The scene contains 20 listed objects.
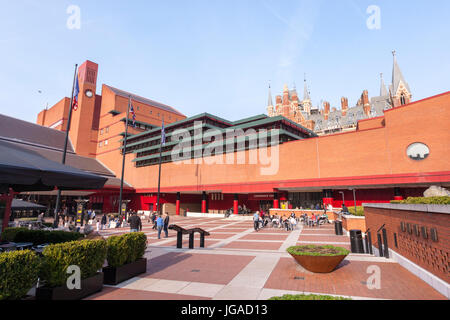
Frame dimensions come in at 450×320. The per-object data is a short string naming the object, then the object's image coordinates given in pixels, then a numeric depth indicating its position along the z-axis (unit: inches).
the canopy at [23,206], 797.2
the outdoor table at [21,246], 269.6
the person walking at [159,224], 629.7
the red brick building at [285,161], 1128.8
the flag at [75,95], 682.3
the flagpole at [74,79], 687.7
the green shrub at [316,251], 292.2
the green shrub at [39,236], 324.2
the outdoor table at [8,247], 259.8
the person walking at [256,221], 802.8
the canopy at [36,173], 203.9
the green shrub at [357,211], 769.7
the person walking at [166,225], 646.5
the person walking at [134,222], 558.6
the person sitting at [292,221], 816.3
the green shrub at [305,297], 141.3
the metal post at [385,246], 365.5
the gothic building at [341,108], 3112.7
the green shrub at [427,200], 246.1
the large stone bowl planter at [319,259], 287.6
